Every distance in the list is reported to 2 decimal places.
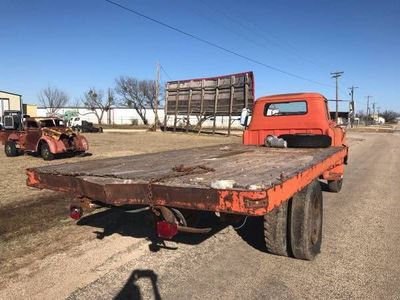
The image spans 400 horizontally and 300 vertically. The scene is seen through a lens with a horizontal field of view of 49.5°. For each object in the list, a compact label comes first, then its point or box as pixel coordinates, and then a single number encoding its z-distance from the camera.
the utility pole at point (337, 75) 67.29
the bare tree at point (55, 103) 89.81
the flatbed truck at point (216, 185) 3.47
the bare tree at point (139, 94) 91.94
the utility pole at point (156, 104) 39.95
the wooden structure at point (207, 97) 30.88
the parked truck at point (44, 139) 15.56
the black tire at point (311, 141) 7.58
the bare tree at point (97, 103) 93.75
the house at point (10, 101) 51.63
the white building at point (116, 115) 93.00
